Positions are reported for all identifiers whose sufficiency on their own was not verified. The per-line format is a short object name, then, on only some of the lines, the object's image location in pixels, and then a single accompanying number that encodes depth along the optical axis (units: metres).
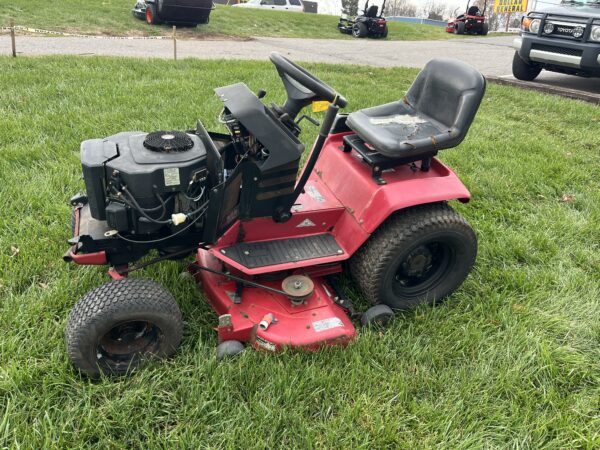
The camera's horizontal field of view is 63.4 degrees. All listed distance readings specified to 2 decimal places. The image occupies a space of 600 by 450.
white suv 22.89
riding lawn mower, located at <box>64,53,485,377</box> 2.09
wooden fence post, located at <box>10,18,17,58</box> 6.89
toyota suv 6.92
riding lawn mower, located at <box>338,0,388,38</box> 16.98
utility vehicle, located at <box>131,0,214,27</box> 12.41
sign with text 27.65
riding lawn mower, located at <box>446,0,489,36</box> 20.75
